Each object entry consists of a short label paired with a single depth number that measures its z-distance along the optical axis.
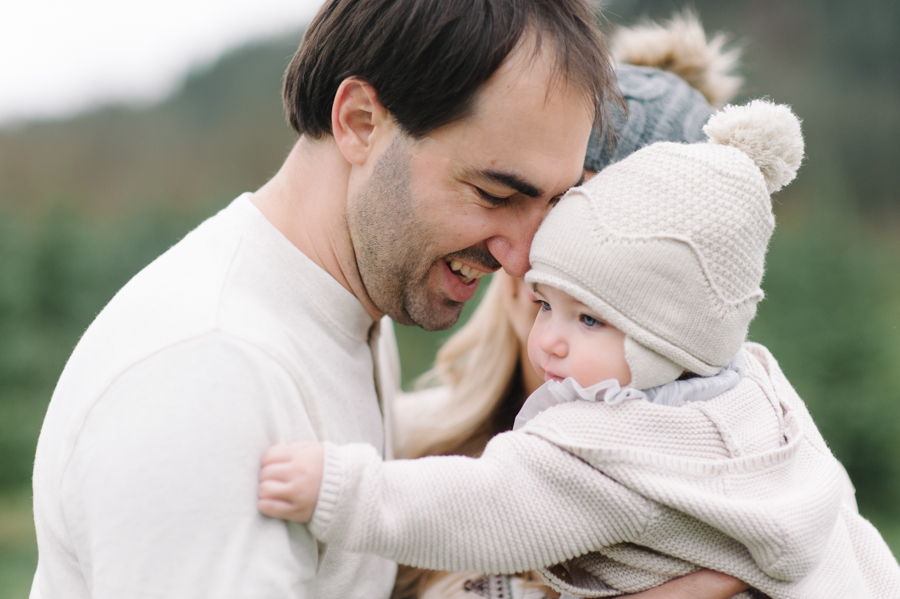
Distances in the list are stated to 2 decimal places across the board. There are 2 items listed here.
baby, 1.08
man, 1.04
